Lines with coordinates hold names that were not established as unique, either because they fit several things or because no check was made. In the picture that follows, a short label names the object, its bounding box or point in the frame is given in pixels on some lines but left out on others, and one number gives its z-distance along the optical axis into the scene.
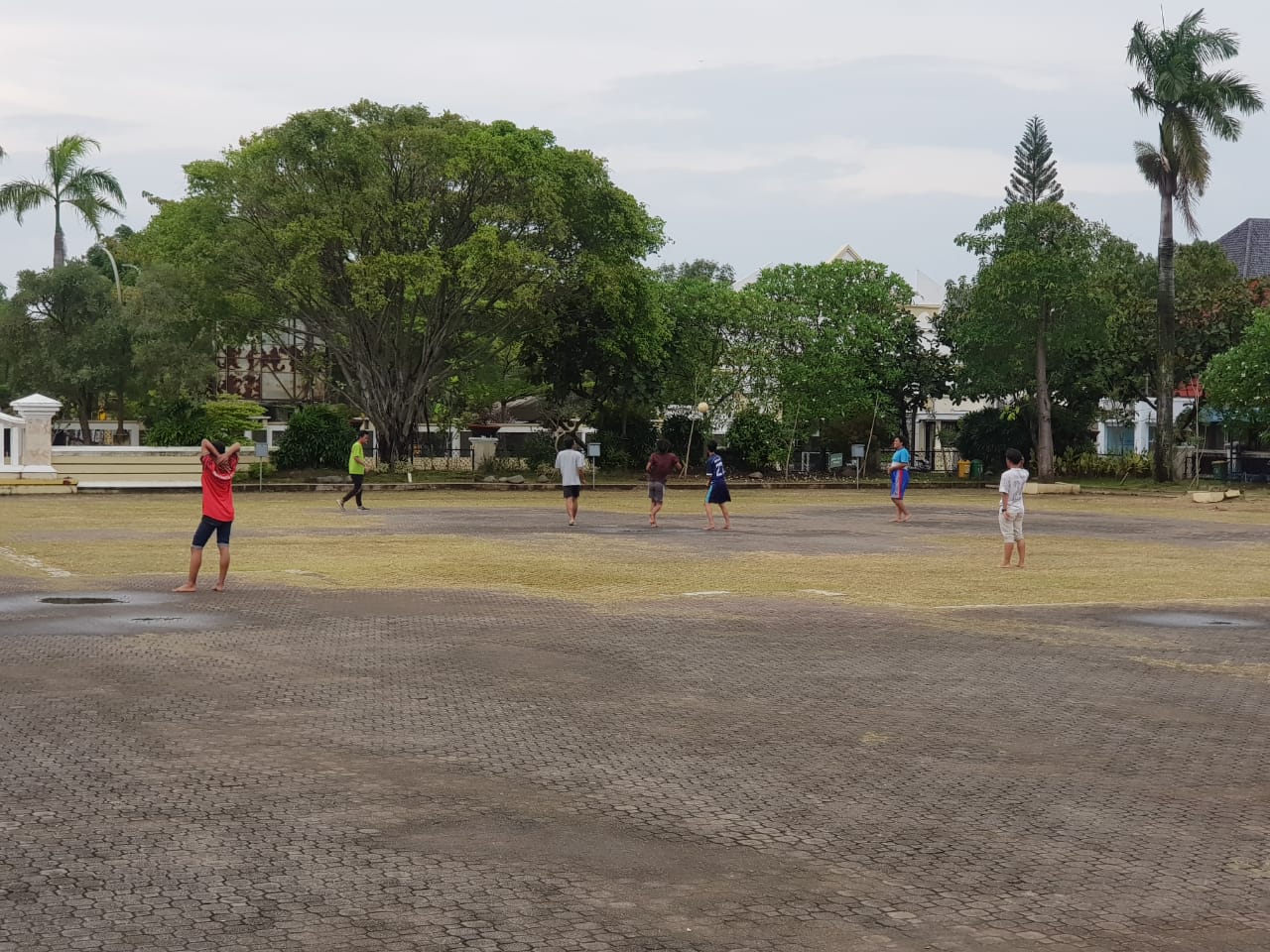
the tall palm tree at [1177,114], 45.81
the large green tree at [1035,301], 49.28
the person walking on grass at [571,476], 27.16
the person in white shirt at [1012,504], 18.95
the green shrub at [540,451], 48.19
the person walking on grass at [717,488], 26.31
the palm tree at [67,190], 57.19
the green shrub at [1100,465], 53.41
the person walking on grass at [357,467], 30.48
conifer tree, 74.38
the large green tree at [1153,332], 53.62
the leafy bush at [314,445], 44.19
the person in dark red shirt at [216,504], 15.27
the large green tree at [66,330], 56.22
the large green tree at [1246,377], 45.22
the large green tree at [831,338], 52.97
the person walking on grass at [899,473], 28.64
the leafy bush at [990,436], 55.03
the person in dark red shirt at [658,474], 27.62
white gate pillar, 39.59
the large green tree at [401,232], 42.34
